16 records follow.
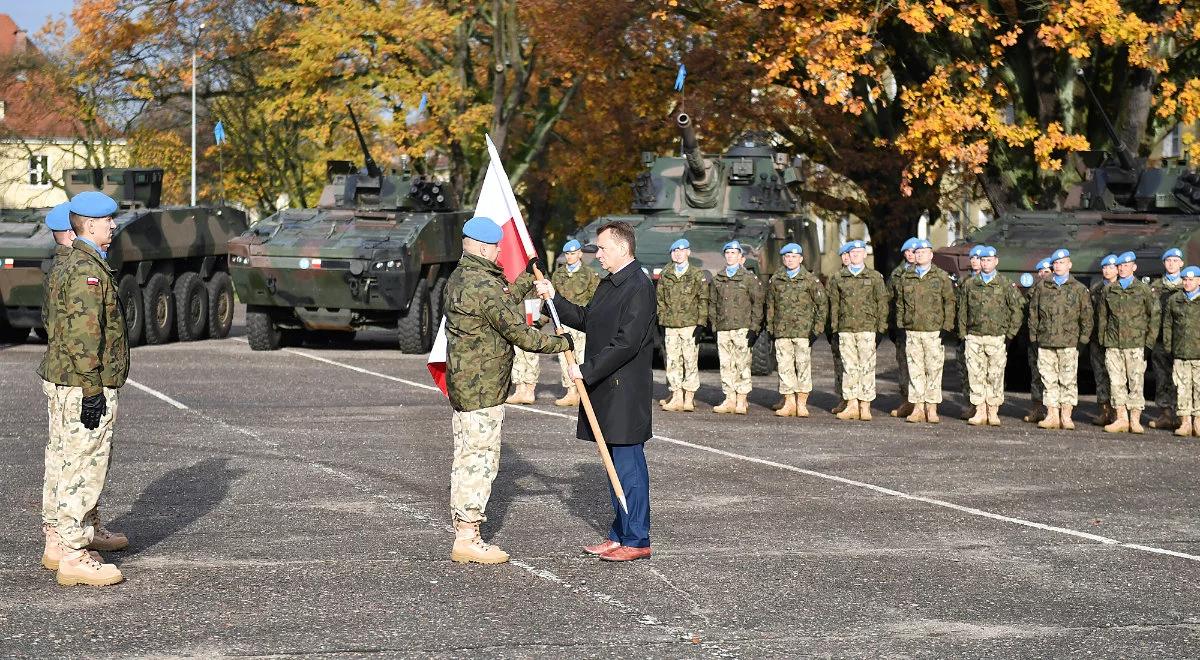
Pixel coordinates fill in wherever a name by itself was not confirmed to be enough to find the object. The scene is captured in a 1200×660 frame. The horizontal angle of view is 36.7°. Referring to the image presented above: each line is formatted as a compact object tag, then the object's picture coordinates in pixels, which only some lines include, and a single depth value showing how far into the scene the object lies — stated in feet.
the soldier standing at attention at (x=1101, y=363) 52.01
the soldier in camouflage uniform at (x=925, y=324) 52.49
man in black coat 29.19
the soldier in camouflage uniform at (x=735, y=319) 54.54
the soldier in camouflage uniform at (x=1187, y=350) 50.06
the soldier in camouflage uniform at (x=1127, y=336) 50.90
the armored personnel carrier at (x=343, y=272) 73.97
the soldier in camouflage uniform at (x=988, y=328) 52.24
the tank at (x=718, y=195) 74.59
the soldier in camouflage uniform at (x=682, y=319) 55.06
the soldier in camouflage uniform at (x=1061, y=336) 51.67
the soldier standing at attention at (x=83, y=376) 26.99
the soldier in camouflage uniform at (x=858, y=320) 53.16
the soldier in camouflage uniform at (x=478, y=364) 28.40
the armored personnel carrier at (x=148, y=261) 75.77
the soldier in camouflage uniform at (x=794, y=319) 54.13
